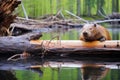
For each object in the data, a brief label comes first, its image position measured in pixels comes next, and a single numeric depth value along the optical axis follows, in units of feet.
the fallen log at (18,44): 38.45
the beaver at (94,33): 39.06
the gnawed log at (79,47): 37.50
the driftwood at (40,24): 72.07
